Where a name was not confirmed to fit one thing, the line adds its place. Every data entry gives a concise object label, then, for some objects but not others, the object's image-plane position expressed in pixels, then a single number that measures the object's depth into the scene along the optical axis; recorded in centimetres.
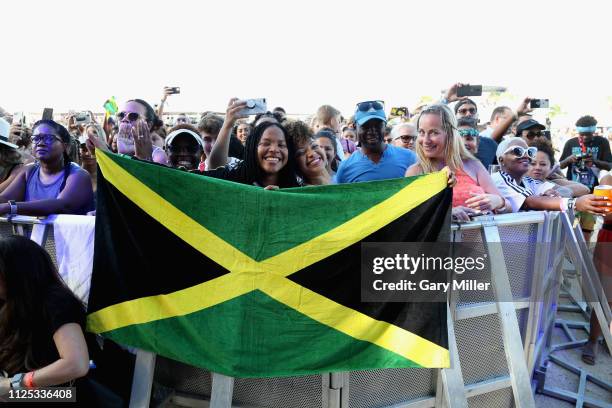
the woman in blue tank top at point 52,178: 333
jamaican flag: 263
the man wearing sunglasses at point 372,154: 402
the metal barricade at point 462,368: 271
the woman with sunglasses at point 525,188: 326
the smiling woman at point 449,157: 314
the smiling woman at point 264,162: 320
